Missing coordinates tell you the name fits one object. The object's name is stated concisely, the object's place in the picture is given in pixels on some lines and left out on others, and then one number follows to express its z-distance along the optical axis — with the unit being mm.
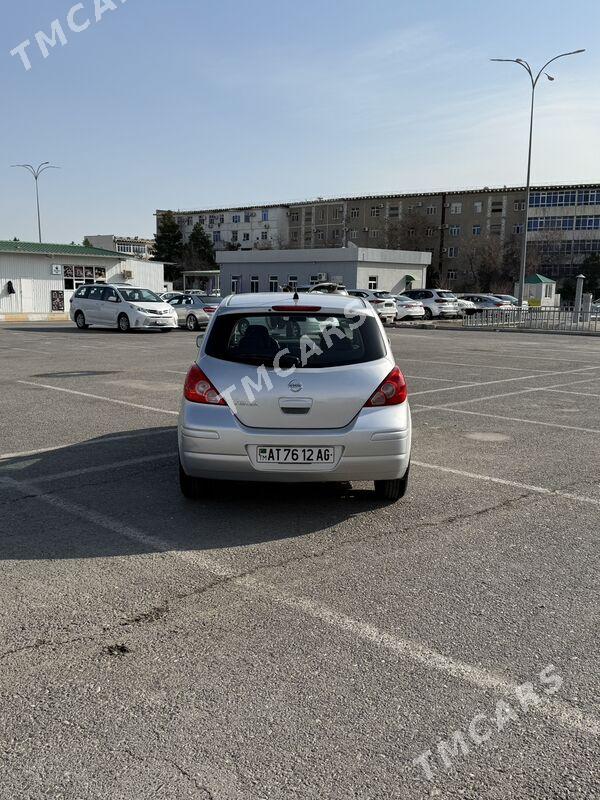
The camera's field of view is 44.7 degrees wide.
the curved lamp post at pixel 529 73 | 37200
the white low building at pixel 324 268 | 53938
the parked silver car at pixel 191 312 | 29766
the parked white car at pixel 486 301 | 47500
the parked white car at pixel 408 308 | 39688
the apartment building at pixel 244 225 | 108562
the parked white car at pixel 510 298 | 51169
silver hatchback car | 5156
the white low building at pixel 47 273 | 40531
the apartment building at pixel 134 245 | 128625
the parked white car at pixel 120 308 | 26797
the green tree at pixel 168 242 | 106062
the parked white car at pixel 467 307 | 43719
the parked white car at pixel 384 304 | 36625
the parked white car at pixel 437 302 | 42812
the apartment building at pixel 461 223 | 85500
